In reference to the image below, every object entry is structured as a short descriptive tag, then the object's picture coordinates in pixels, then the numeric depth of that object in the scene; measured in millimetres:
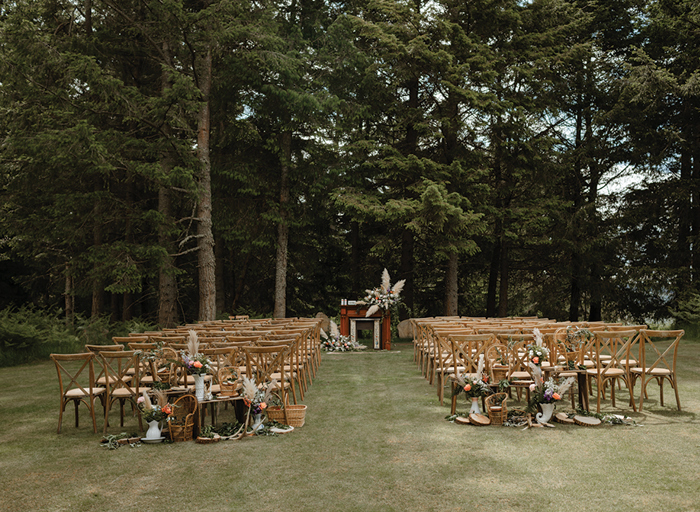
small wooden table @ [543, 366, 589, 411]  6755
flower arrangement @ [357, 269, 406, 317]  14356
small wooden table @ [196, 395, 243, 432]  6016
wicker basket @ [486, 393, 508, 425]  6406
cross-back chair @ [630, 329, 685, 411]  6659
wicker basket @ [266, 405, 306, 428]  6352
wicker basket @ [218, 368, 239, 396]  6340
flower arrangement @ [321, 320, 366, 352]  14562
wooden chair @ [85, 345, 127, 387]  6521
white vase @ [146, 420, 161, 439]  5852
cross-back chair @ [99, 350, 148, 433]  6156
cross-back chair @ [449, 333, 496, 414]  6971
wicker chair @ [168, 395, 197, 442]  5871
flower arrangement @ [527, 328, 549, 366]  6547
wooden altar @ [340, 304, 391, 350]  14914
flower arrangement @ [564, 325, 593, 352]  7027
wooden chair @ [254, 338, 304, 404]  7046
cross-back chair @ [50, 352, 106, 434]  6129
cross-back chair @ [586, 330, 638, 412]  6793
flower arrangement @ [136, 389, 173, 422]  5781
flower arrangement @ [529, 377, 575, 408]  6215
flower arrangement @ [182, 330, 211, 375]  5895
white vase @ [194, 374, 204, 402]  6016
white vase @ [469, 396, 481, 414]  6684
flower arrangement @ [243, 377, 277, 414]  5895
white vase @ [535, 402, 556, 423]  6332
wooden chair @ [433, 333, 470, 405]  7275
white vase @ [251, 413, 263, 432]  6125
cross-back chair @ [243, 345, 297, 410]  6301
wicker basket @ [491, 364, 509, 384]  7532
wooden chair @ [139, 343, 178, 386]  6391
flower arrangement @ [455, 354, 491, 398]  6672
